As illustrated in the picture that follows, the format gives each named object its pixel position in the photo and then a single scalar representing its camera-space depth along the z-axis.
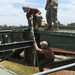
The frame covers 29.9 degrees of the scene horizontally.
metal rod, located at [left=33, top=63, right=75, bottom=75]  1.45
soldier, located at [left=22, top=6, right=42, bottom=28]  4.49
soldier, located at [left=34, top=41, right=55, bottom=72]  3.90
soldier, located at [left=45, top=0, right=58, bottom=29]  5.16
